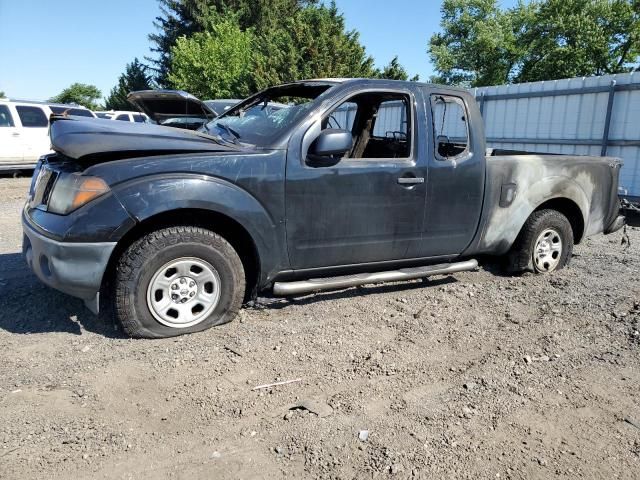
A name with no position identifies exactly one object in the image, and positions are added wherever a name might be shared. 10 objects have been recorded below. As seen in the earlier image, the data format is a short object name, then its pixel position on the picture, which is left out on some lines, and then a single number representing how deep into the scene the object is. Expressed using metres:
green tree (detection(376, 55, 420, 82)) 24.56
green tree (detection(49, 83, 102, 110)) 60.28
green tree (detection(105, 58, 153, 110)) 46.62
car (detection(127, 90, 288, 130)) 7.78
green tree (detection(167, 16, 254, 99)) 30.91
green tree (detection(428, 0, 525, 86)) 44.38
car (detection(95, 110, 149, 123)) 18.70
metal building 8.81
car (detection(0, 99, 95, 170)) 13.45
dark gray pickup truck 3.40
